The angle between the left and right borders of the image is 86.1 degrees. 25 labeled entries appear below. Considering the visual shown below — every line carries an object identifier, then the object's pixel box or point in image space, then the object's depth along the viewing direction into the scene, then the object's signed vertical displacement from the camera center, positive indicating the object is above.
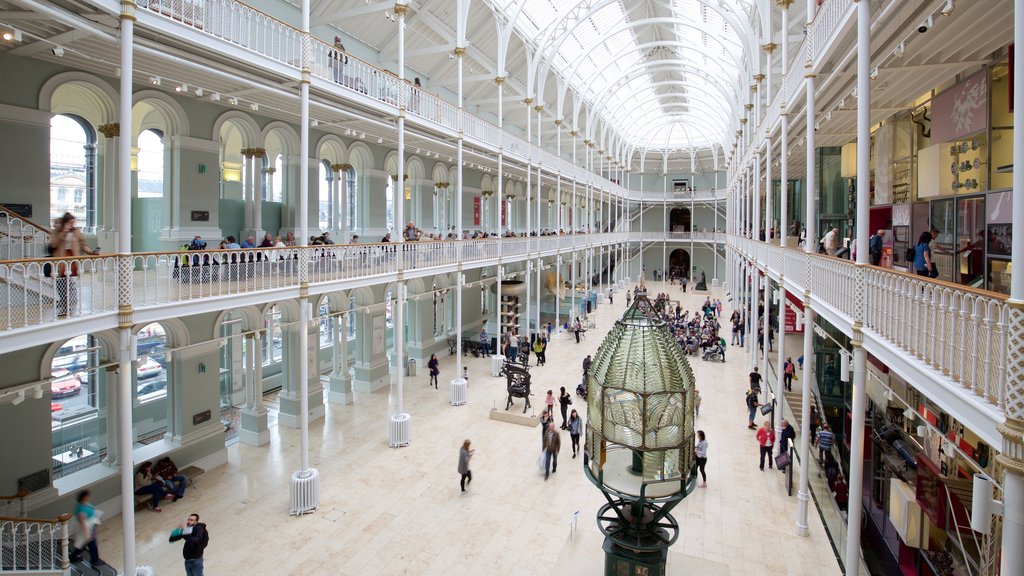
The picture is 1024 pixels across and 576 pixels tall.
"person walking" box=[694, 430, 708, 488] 10.95 -3.65
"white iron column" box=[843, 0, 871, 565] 6.03 -0.41
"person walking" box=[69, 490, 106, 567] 7.82 -3.72
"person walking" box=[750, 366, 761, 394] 15.23 -3.03
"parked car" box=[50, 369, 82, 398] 13.18 -2.86
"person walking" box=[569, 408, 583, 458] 12.58 -3.63
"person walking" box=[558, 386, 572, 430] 14.17 -3.37
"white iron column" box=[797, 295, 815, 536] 8.99 -2.68
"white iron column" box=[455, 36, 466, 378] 14.60 +2.13
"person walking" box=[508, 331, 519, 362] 19.91 -2.88
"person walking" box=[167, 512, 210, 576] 7.73 -3.86
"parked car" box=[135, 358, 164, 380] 15.93 -2.94
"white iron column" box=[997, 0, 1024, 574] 3.17 -0.81
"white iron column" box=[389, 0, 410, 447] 12.84 -0.94
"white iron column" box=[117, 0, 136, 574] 6.93 -0.41
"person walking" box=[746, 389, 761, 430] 14.17 -3.45
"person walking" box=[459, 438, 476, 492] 10.67 -3.72
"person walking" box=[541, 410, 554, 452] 11.62 -3.40
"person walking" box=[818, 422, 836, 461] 10.35 -3.22
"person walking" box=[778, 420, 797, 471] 11.44 -3.48
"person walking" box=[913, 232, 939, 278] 7.16 +0.19
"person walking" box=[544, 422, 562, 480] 11.39 -3.70
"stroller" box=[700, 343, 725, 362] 21.28 -3.20
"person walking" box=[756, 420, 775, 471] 11.73 -3.59
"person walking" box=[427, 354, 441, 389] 18.39 -3.23
